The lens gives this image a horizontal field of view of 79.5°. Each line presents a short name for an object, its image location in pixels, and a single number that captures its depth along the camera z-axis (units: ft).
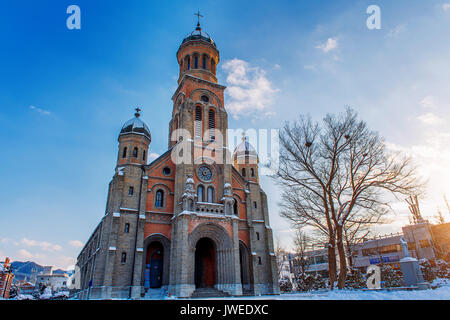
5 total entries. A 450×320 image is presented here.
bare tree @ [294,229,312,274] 124.94
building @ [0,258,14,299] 111.45
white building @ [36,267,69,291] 310.84
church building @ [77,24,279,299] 71.10
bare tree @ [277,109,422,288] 59.16
